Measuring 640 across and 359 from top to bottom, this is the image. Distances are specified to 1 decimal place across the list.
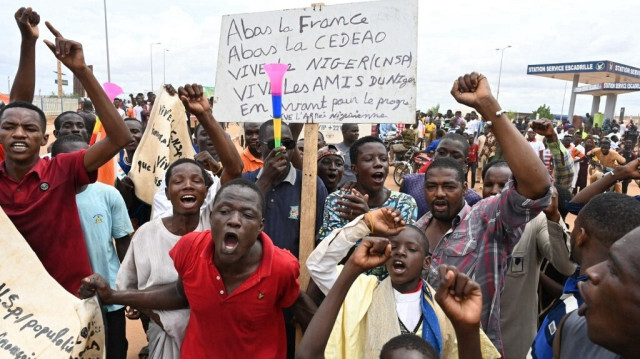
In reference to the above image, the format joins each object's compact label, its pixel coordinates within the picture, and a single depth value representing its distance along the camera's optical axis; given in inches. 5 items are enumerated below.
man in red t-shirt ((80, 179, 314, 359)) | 81.7
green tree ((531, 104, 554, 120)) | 1943.9
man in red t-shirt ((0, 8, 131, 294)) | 96.0
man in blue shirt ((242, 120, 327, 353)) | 113.3
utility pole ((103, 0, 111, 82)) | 868.1
